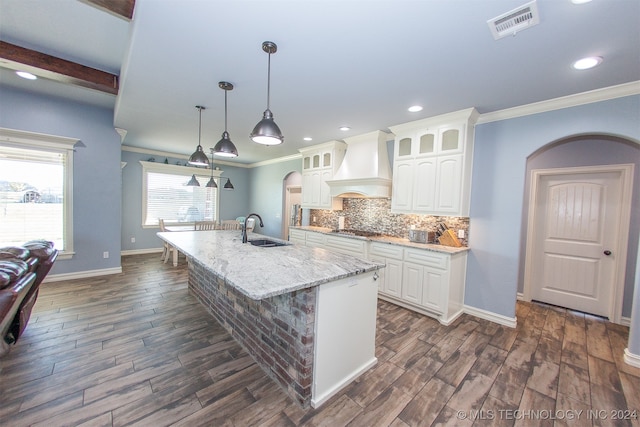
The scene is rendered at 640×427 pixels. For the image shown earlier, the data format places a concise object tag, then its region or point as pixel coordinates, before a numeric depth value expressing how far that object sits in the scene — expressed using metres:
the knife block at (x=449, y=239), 3.34
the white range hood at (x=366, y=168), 3.99
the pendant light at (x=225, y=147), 2.72
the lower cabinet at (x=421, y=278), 3.05
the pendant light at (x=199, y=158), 3.30
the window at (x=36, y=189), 3.63
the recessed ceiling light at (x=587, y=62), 1.96
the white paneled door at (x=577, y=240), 3.24
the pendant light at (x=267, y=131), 2.00
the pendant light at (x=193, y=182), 5.44
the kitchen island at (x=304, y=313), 1.71
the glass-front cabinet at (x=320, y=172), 4.76
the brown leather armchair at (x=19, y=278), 1.55
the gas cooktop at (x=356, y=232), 4.25
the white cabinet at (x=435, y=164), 3.15
